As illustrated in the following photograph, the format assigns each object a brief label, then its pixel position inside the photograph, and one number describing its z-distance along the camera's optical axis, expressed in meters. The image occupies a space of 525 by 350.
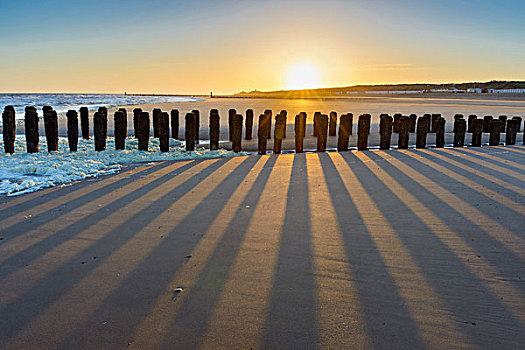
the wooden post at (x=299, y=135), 8.25
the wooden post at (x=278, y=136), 8.21
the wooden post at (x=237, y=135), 8.12
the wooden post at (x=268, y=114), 8.53
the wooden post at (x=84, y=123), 9.06
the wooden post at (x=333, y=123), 10.05
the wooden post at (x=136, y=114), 8.39
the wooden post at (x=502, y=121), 9.27
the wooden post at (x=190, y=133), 8.23
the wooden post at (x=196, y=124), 9.00
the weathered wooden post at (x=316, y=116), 8.47
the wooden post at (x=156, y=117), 8.44
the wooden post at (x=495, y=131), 8.98
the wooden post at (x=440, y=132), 8.70
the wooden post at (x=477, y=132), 8.88
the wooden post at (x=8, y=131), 7.98
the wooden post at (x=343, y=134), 8.36
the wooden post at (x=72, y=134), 8.30
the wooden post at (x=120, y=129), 8.07
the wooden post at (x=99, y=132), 8.07
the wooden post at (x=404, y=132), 8.45
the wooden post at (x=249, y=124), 9.83
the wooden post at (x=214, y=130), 8.36
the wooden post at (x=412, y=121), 9.25
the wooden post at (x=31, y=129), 7.73
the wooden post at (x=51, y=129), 8.01
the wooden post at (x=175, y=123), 9.14
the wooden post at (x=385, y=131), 8.31
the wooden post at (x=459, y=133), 8.74
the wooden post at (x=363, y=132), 8.28
